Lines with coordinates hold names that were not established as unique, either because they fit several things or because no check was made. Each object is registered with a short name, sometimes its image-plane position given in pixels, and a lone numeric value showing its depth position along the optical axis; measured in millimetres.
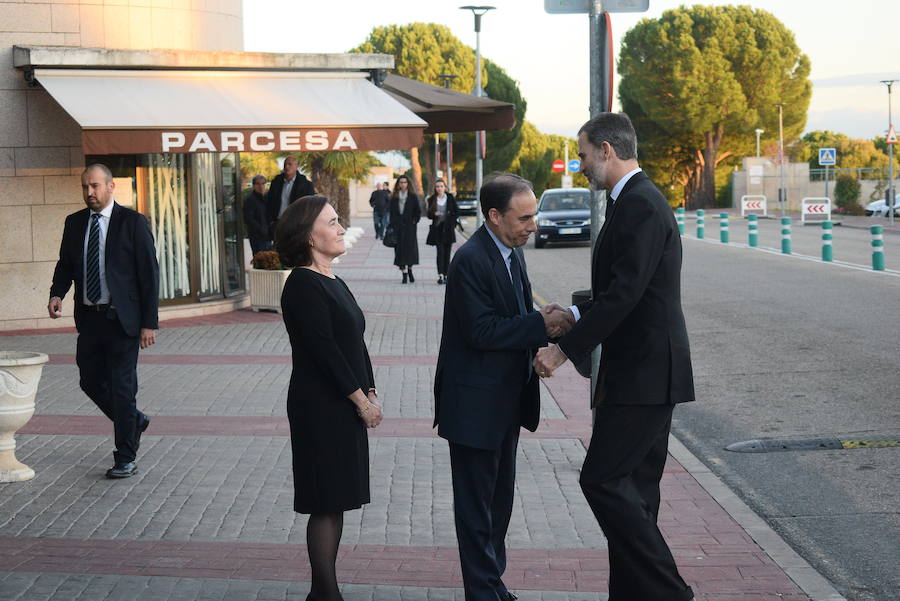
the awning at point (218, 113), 12852
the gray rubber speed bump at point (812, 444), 7910
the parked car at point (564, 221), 31672
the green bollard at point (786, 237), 26984
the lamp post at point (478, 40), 41862
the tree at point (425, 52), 78312
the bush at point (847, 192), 55000
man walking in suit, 7059
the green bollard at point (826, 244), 23530
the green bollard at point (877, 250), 21281
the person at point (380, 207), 38844
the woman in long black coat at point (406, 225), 20781
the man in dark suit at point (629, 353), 4301
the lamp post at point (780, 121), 67900
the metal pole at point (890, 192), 41062
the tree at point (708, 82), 69938
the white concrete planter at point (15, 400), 7016
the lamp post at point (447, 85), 52206
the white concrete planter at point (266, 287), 15845
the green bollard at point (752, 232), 30047
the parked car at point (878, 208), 50531
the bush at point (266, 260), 16031
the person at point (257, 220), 16797
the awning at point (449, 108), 16141
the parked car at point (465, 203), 67438
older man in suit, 4531
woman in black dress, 4570
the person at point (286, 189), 15164
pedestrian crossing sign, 44969
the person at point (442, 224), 20719
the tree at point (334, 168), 31219
